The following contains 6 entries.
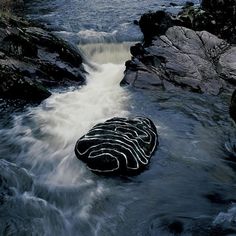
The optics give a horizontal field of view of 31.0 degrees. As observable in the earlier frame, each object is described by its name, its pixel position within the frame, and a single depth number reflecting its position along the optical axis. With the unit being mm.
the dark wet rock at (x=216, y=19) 15945
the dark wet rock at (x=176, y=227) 6602
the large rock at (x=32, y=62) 11508
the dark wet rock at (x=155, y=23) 15617
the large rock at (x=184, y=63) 12734
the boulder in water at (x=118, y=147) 8094
